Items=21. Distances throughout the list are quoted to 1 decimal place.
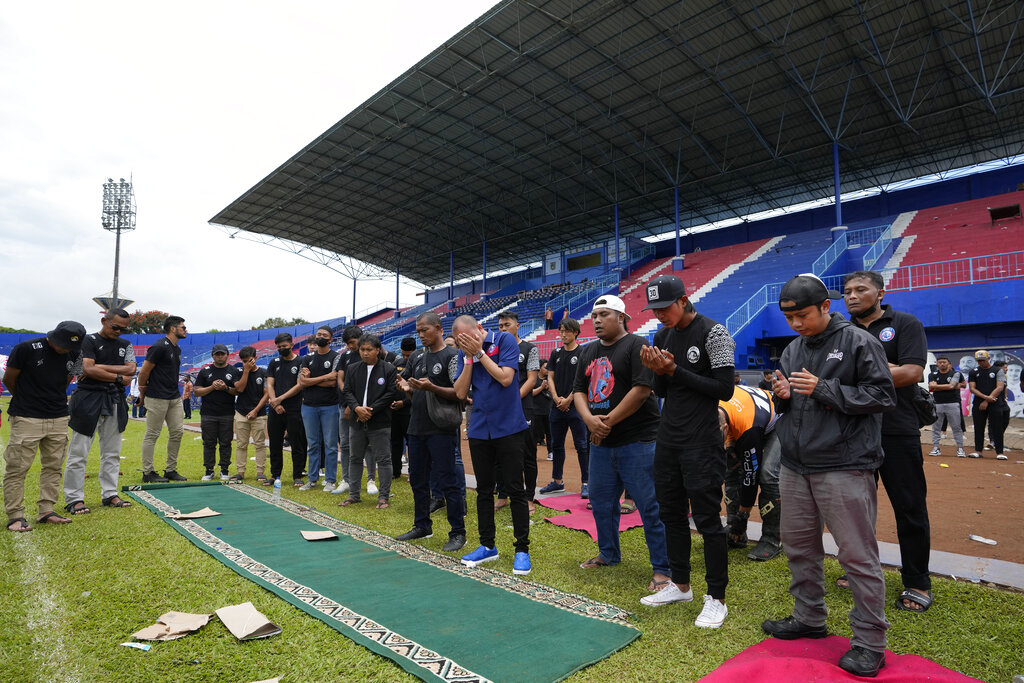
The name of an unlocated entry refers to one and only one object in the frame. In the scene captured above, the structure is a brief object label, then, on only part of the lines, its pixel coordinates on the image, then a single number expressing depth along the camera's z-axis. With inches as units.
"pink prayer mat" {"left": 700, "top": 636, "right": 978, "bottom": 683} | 85.4
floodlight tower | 1193.4
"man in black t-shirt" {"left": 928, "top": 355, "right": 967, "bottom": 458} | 337.3
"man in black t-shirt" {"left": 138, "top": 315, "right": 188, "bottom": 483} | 272.2
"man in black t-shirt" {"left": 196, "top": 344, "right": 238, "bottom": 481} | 291.9
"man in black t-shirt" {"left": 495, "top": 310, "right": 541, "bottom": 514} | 227.9
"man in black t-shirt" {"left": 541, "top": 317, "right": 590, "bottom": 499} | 230.5
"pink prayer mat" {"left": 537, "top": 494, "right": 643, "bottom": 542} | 186.5
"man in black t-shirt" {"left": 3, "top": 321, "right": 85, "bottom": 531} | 178.5
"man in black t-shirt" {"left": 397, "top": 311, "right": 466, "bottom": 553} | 170.7
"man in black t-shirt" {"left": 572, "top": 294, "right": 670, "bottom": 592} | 131.9
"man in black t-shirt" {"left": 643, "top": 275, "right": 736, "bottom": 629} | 113.0
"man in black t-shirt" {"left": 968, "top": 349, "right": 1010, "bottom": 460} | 334.6
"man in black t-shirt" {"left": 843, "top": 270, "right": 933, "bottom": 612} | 117.6
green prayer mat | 94.8
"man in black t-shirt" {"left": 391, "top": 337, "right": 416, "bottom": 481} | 250.8
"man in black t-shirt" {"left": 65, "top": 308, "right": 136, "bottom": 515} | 204.4
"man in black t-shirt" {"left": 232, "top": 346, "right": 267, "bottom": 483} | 294.4
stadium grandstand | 591.5
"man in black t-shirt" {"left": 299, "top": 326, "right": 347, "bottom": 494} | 259.1
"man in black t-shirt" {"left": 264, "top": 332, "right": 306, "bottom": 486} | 275.7
